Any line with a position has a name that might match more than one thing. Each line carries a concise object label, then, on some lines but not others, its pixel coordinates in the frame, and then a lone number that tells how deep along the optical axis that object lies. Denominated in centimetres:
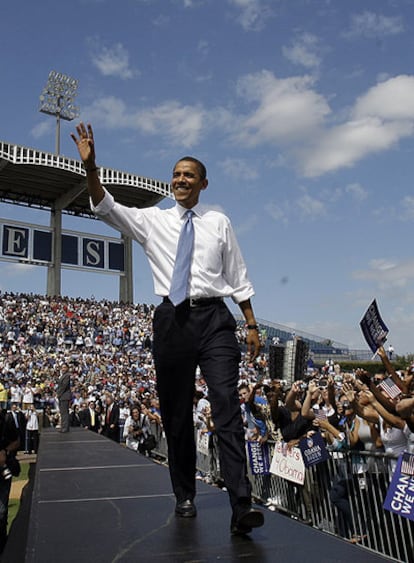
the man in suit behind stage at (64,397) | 1150
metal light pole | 3544
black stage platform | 186
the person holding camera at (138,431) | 1248
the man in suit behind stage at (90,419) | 1602
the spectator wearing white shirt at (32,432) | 1546
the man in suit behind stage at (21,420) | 1412
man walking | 248
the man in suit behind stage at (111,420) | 1474
